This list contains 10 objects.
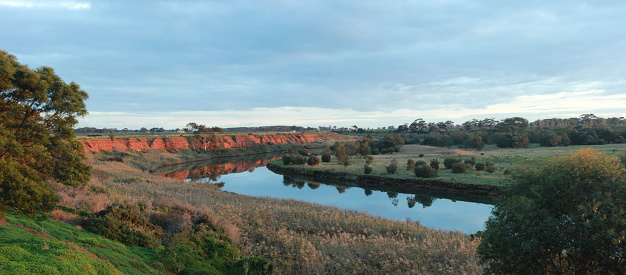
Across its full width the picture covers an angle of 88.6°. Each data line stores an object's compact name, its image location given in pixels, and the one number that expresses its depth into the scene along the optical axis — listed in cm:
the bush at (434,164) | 3941
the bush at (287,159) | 5526
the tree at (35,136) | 927
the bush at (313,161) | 5203
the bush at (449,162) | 4122
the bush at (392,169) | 3947
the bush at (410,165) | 4089
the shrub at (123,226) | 982
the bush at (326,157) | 5538
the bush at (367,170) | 4072
